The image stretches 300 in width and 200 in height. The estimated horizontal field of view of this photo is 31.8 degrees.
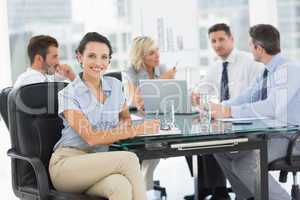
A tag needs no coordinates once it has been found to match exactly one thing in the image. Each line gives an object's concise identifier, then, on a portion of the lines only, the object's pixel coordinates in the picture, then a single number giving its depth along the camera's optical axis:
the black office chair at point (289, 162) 3.37
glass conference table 2.83
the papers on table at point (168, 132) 2.88
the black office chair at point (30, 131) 2.99
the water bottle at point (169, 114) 3.19
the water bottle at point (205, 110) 3.37
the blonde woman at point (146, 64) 4.58
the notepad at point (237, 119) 3.35
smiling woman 2.74
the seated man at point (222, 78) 4.21
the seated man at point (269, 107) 3.45
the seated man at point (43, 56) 4.21
